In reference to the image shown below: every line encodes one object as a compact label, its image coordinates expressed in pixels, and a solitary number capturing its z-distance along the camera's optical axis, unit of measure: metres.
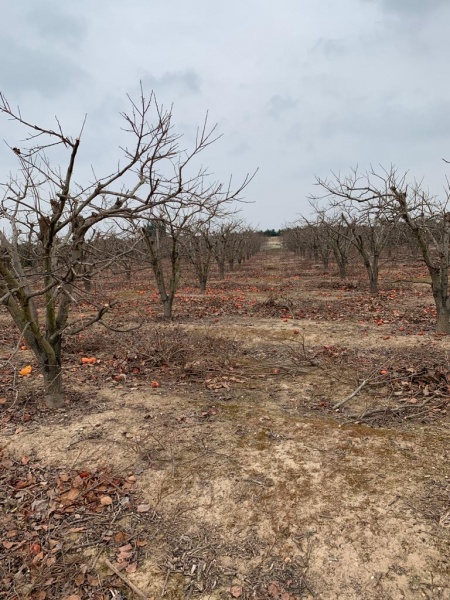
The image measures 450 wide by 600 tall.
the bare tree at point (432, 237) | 7.39
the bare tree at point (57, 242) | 3.94
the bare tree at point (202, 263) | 17.08
